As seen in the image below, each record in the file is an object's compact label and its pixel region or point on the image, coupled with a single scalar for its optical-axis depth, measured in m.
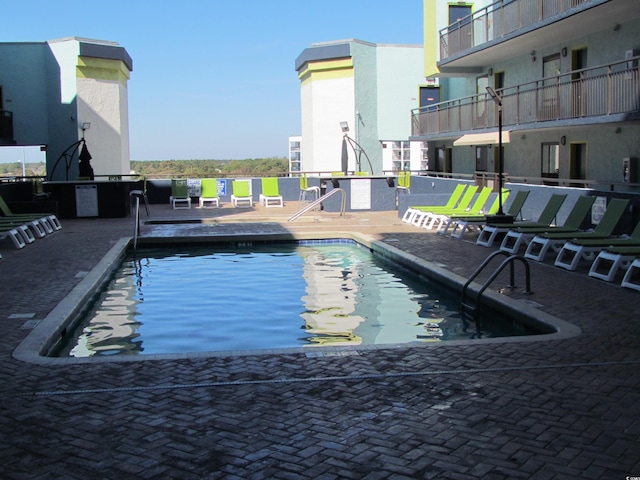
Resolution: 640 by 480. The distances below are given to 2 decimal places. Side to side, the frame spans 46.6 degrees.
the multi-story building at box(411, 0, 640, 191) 17.72
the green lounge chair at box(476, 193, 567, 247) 14.34
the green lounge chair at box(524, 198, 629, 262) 12.39
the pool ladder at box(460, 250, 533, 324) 9.00
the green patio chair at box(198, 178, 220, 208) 27.58
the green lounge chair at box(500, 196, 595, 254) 13.42
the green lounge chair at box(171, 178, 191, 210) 26.78
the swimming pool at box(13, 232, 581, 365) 6.65
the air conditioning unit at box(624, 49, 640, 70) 17.72
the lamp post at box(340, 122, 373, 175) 28.88
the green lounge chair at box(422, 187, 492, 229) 17.84
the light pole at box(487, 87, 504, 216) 15.36
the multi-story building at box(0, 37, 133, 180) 31.50
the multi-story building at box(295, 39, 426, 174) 35.69
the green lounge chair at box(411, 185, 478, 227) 18.79
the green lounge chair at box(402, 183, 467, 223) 19.59
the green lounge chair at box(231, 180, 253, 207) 27.47
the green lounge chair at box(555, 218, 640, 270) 11.20
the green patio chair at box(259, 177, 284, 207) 27.25
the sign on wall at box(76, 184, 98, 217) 22.28
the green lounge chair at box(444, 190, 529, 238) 15.93
